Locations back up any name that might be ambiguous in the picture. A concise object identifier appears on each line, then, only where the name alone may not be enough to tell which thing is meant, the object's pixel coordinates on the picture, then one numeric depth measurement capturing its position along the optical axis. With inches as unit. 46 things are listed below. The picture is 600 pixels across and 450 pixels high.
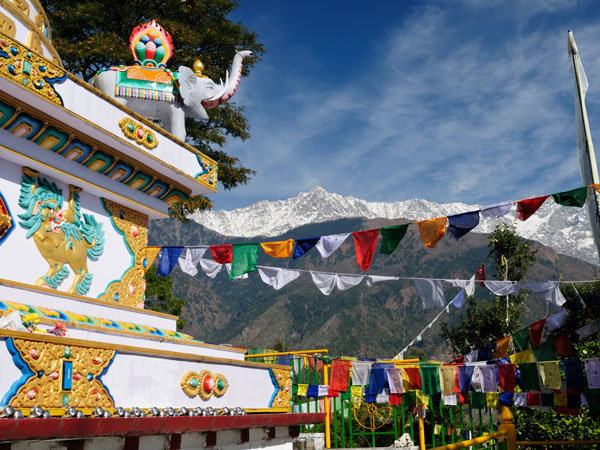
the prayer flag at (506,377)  437.7
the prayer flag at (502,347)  507.2
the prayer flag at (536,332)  479.8
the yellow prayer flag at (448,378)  433.1
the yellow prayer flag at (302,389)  419.9
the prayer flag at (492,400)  474.9
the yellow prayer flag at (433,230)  397.1
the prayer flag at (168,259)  445.7
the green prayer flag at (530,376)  420.2
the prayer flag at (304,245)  425.1
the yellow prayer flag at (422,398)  442.0
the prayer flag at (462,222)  388.8
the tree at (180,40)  734.5
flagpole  326.6
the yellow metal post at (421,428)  396.5
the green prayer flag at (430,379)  431.5
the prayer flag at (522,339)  486.6
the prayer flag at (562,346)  461.1
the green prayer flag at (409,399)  444.5
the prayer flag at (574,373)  408.5
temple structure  191.0
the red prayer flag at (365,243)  408.7
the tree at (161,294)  1050.7
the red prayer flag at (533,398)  454.9
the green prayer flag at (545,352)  455.8
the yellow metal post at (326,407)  407.2
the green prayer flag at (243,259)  425.1
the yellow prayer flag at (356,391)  444.2
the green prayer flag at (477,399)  470.5
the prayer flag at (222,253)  440.5
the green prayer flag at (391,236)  402.3
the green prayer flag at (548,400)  436.5
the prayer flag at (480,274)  607.8
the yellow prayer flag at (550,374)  407.8
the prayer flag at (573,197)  350.3
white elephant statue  378.3
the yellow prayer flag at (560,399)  427.8
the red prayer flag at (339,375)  420.8
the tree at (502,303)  1053.8
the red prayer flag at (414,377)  433.1
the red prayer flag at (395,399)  441.4
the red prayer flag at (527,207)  396.2
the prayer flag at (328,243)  420.8
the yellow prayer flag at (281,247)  426.4
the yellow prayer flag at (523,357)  466.3
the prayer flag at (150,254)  384.3
